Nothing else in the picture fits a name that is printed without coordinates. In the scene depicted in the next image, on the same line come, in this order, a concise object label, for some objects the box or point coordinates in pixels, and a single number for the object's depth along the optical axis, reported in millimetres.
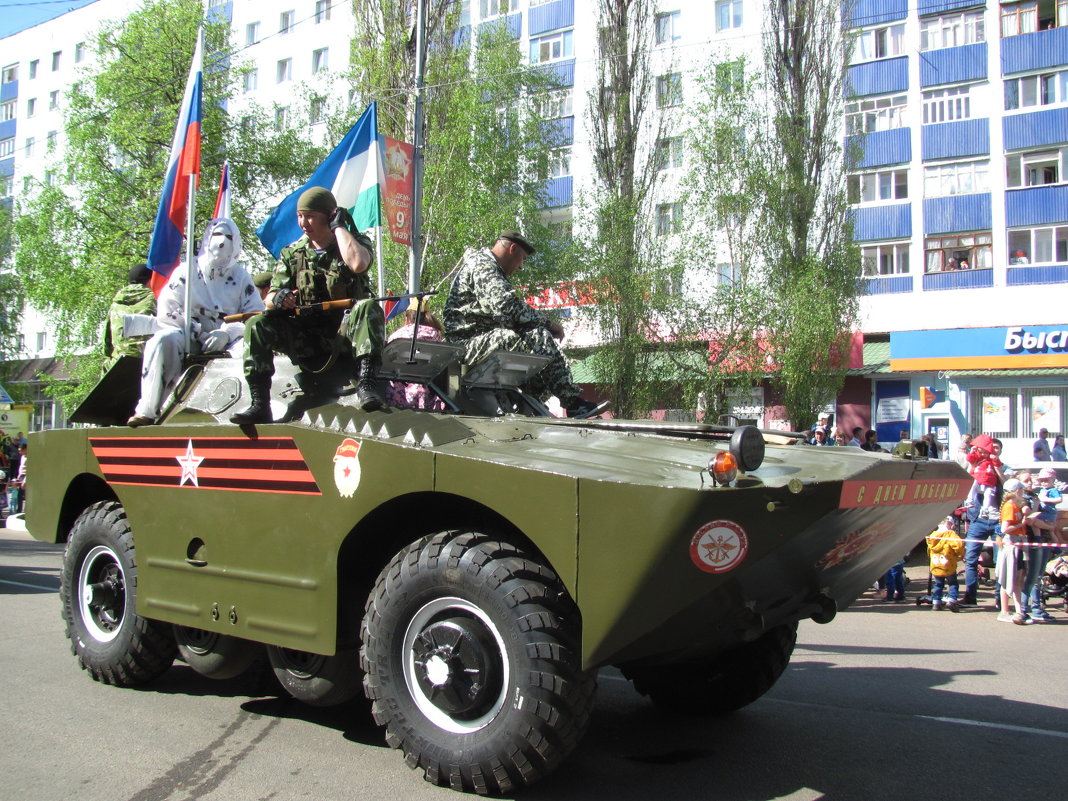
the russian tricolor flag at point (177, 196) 7117
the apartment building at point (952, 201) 26297
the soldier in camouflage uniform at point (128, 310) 6406
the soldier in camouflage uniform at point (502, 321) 5871
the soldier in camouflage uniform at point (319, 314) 4664
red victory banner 13086
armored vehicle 3408
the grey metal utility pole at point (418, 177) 14648
